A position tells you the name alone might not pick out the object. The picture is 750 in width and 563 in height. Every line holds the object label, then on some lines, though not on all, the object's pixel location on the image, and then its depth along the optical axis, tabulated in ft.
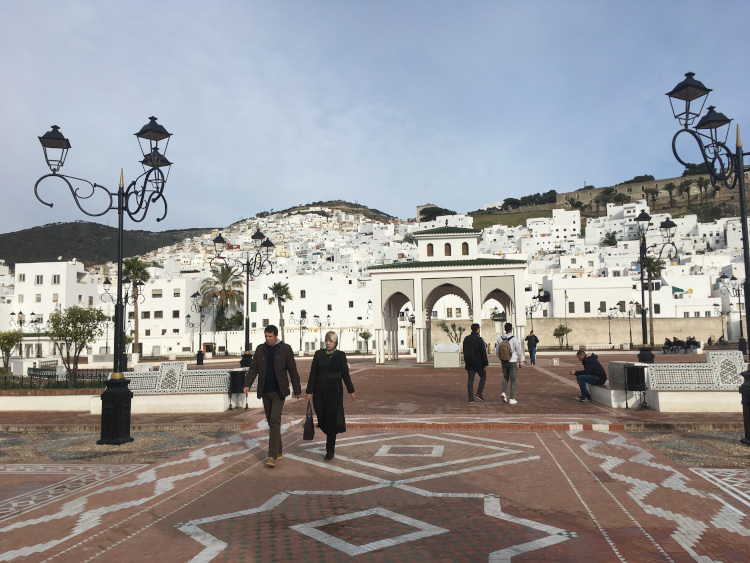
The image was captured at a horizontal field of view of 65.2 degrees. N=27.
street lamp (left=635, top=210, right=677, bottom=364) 44.06
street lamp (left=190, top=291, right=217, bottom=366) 197.88
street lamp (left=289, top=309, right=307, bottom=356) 173.99
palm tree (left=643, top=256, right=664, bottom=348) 161.48
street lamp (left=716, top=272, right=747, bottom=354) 195.72
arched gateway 98.63
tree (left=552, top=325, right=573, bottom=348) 168.76
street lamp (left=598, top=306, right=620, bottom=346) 192.34
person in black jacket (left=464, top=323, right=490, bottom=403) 41.52
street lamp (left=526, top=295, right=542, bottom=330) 199.23
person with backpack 41.50
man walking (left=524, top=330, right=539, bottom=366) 91.90
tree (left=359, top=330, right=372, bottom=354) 174.91
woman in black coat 24.93
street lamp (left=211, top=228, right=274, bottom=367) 53.31
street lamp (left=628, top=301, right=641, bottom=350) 186.33
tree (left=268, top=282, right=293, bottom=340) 180.24
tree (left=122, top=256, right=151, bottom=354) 144.13
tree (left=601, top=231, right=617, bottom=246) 409.28
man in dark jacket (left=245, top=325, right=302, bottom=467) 24.45
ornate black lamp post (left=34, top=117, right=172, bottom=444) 30.07
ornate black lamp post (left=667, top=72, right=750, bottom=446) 31.00
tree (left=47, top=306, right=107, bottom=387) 66.74
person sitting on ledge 43.32
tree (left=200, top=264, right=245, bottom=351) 192.63
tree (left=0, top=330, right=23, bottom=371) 84.43
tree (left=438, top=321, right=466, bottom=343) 174.59
